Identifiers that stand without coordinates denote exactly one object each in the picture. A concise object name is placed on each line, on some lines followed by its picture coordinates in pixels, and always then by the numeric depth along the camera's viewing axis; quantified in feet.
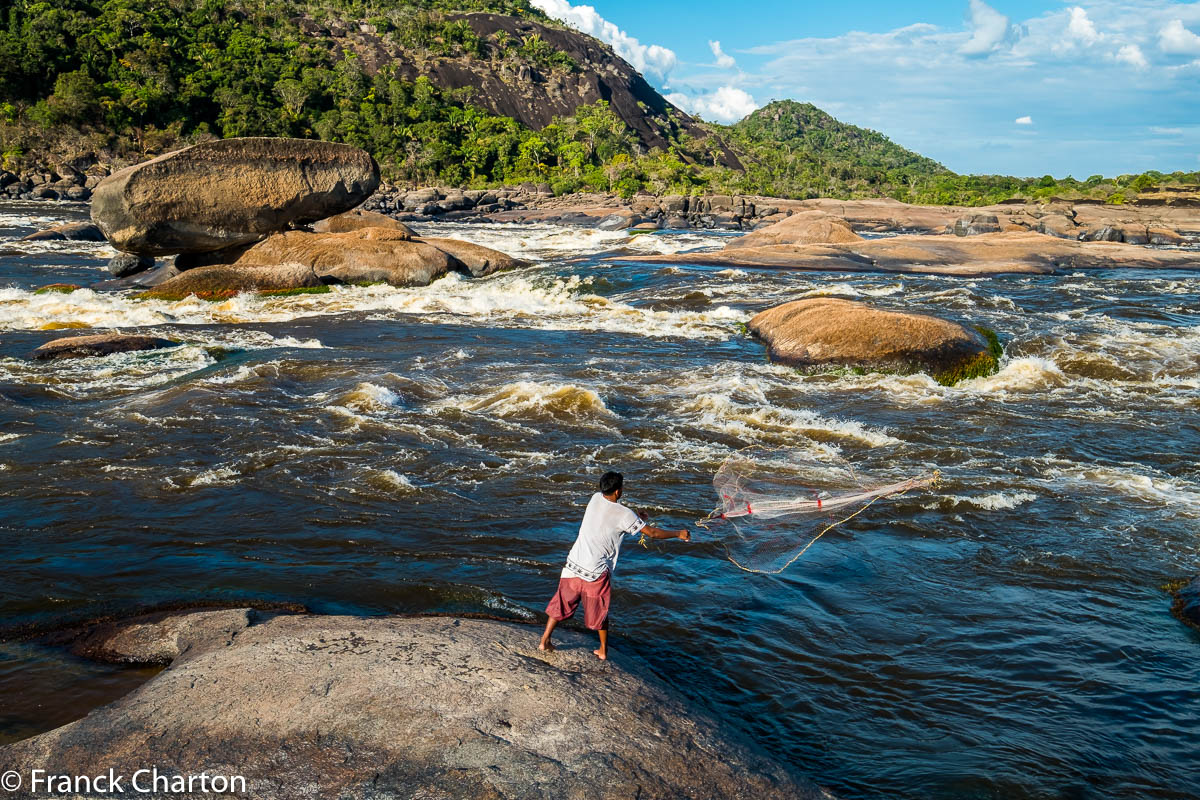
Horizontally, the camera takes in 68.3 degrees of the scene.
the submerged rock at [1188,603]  20.97
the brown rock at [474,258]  74.23
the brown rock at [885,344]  42.96
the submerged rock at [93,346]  43.16
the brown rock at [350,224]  78.56
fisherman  17.04
